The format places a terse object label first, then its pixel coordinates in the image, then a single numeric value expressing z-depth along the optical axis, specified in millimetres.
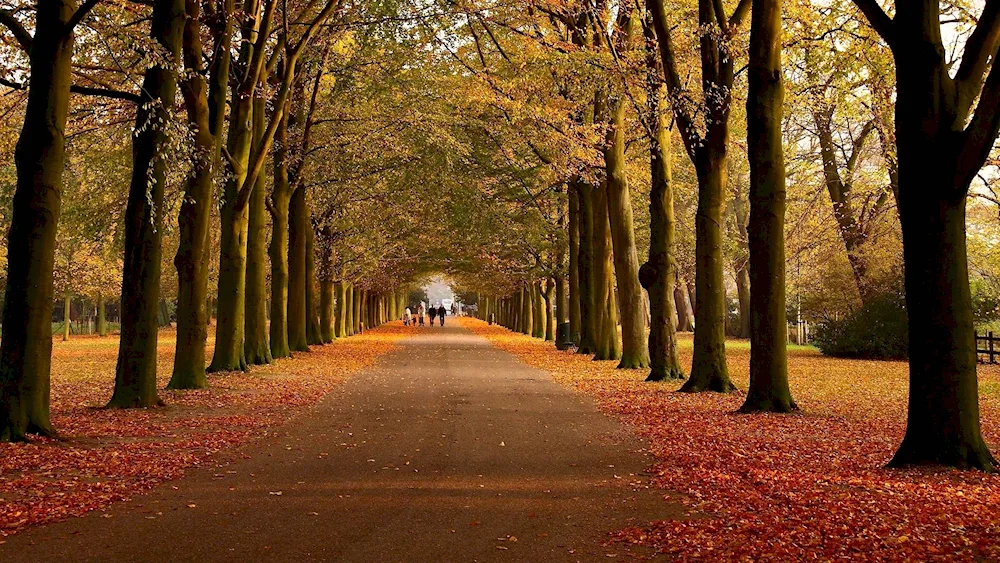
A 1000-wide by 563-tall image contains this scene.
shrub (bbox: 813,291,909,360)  32688
